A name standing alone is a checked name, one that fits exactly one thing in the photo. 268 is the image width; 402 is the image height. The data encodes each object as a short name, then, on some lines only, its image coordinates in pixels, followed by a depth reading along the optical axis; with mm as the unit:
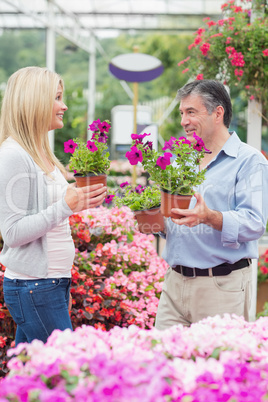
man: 6385
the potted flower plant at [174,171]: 6265
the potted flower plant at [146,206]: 6487
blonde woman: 6201
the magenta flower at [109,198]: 6543
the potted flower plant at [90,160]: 6356
